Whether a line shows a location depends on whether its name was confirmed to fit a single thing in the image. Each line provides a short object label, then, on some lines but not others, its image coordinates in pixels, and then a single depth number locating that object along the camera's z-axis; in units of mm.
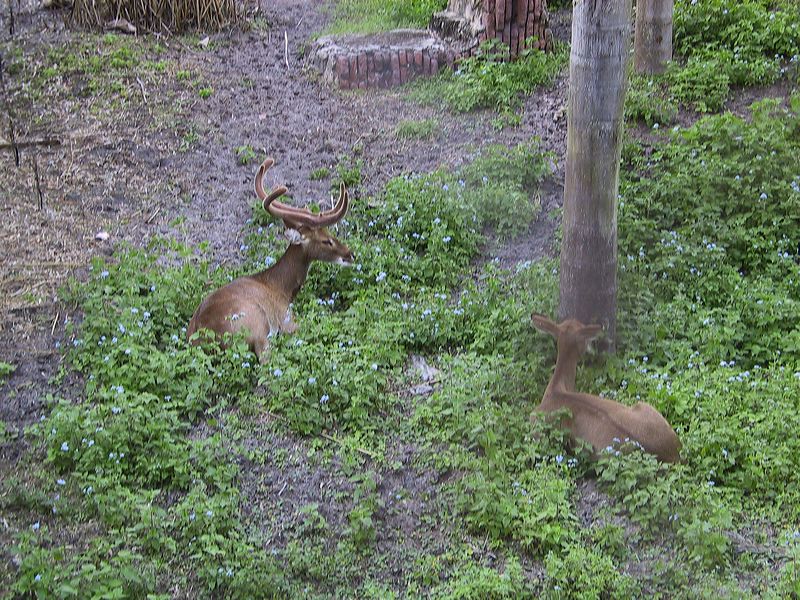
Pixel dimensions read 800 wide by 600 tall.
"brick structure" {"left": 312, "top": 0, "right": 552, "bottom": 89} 11852
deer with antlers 7676
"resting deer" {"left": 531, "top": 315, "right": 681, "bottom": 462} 6234
